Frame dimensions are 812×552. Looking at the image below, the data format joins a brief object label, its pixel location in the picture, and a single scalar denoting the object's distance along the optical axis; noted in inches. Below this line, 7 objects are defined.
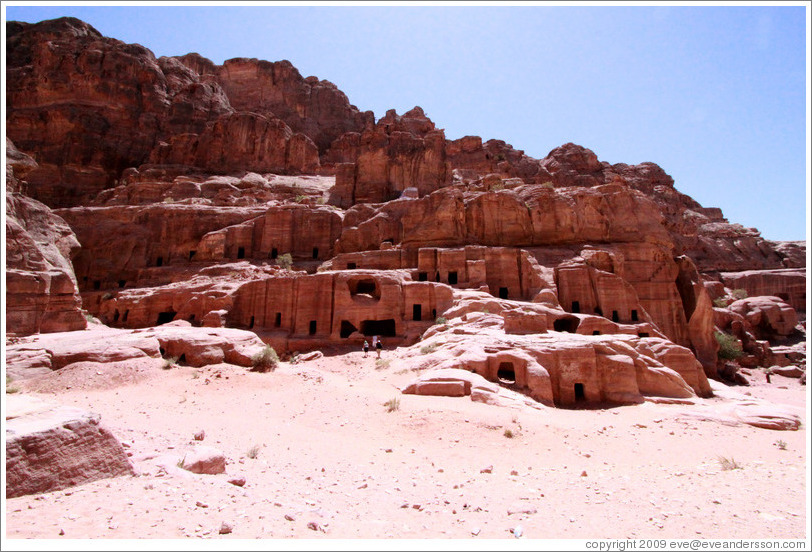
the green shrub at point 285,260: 1667.1
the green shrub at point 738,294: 2293.4
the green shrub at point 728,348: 1640.0
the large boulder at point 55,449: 225.9
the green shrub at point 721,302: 2072.7
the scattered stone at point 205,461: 282.0
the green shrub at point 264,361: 748.6
